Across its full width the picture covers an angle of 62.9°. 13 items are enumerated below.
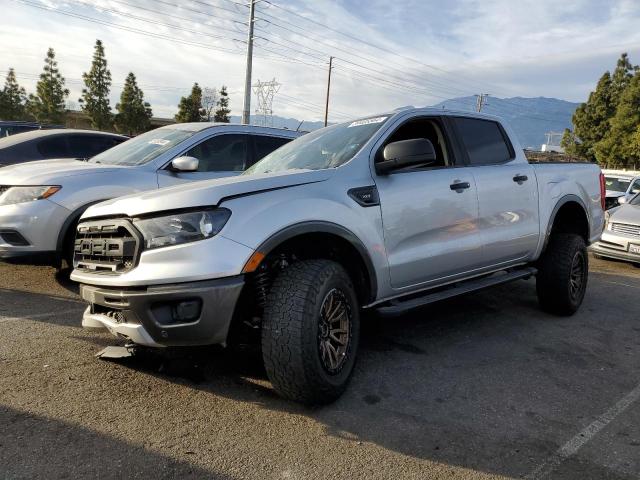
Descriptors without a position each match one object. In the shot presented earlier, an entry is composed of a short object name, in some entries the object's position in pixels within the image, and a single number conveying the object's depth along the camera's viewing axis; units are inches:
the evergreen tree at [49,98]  1739.7
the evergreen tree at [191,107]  1829.5
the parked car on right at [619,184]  509.7
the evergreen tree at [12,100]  1744.6
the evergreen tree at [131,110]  1791.3
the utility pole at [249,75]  1251.2
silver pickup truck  108.0
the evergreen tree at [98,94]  1758.1
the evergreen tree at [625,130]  1251.2
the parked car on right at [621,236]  341.7
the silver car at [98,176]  194.4
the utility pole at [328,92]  1909.4
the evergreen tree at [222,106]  1971.0
